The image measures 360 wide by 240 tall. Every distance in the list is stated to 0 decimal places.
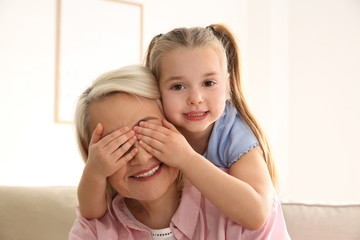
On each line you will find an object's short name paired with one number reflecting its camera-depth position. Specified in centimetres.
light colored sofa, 211
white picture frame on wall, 407
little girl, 143
